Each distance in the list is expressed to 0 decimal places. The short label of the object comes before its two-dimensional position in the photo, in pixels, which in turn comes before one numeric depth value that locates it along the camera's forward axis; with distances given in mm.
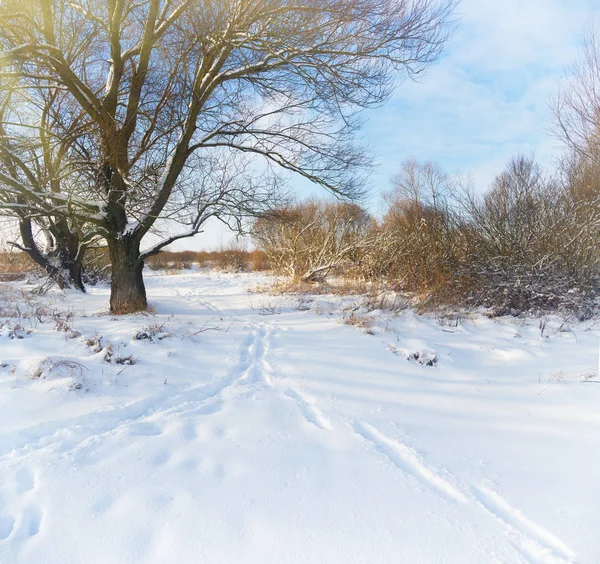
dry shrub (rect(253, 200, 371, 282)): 12914
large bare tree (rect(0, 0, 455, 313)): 5035
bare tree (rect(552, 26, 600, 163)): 7246
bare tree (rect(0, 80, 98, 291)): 6652
